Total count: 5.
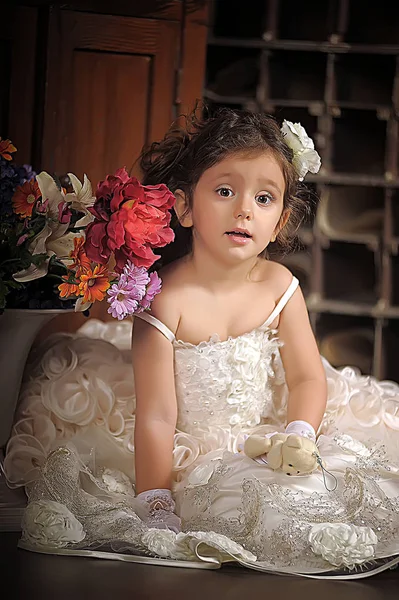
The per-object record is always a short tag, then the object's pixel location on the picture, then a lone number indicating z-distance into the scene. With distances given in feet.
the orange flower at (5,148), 5.88
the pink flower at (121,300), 5.50
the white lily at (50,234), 5.66
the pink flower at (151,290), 5.60
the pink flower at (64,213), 5.61
